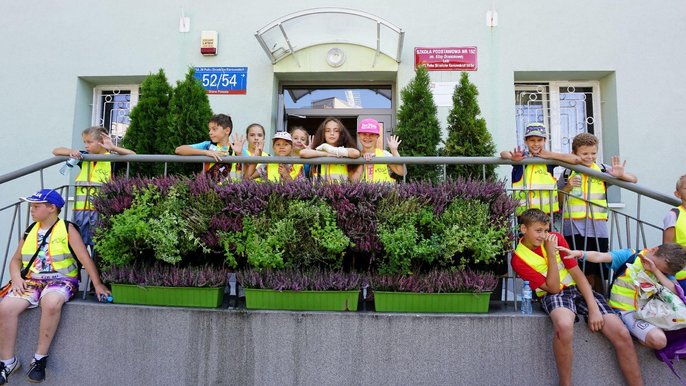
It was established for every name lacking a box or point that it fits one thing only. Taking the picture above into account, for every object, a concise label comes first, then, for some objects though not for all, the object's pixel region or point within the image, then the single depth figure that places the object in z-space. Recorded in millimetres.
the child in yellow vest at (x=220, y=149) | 3887
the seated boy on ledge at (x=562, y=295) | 3078
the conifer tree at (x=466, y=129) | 4945
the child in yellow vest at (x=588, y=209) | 3658
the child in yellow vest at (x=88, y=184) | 3871
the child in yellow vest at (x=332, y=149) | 3762
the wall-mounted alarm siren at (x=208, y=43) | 6344
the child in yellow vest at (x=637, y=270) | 3064
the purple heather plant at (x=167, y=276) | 3424
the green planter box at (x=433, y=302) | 3338
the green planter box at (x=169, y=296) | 3418
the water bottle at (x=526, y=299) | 3318
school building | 6082
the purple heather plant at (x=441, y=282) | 3316
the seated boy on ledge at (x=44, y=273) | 3369
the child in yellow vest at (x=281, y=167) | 4097
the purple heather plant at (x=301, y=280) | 3359
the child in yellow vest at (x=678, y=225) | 3352
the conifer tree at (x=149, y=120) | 5188
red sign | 6199
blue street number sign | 6340
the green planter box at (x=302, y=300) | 3357
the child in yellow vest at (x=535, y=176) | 3654
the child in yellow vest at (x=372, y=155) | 3938
